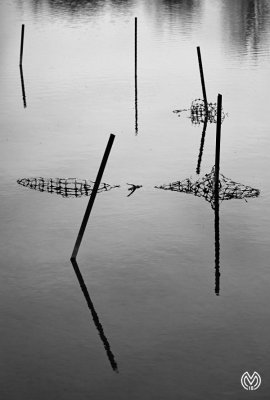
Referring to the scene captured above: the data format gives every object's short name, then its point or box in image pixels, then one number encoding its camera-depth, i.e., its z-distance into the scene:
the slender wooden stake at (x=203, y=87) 43.22
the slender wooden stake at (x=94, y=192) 20.81
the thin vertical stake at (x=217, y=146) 25.86
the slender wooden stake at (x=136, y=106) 41.72
